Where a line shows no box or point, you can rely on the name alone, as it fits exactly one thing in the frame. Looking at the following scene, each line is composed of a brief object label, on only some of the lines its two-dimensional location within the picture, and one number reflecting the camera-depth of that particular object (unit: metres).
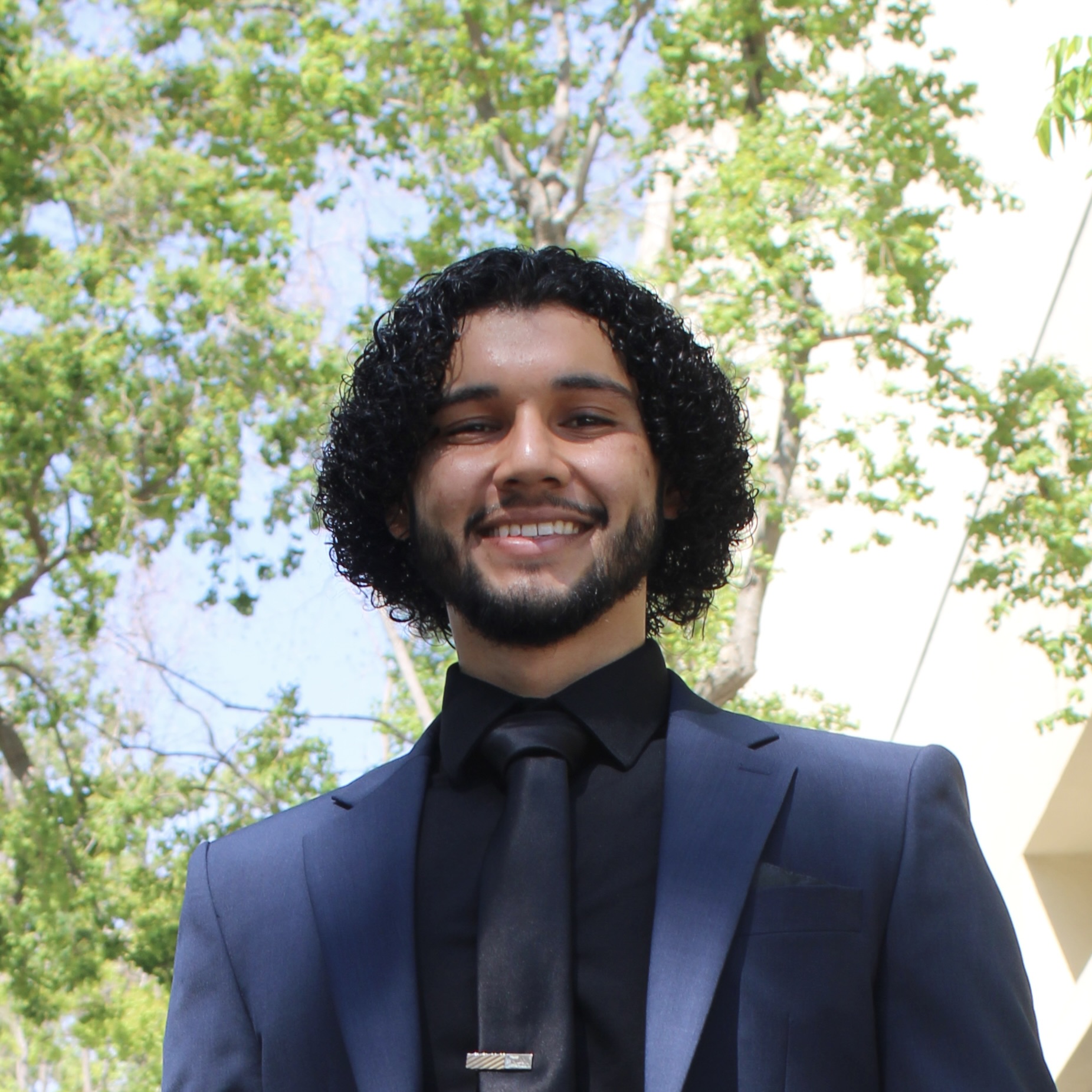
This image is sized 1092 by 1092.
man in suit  1.76
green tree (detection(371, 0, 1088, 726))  10.80
